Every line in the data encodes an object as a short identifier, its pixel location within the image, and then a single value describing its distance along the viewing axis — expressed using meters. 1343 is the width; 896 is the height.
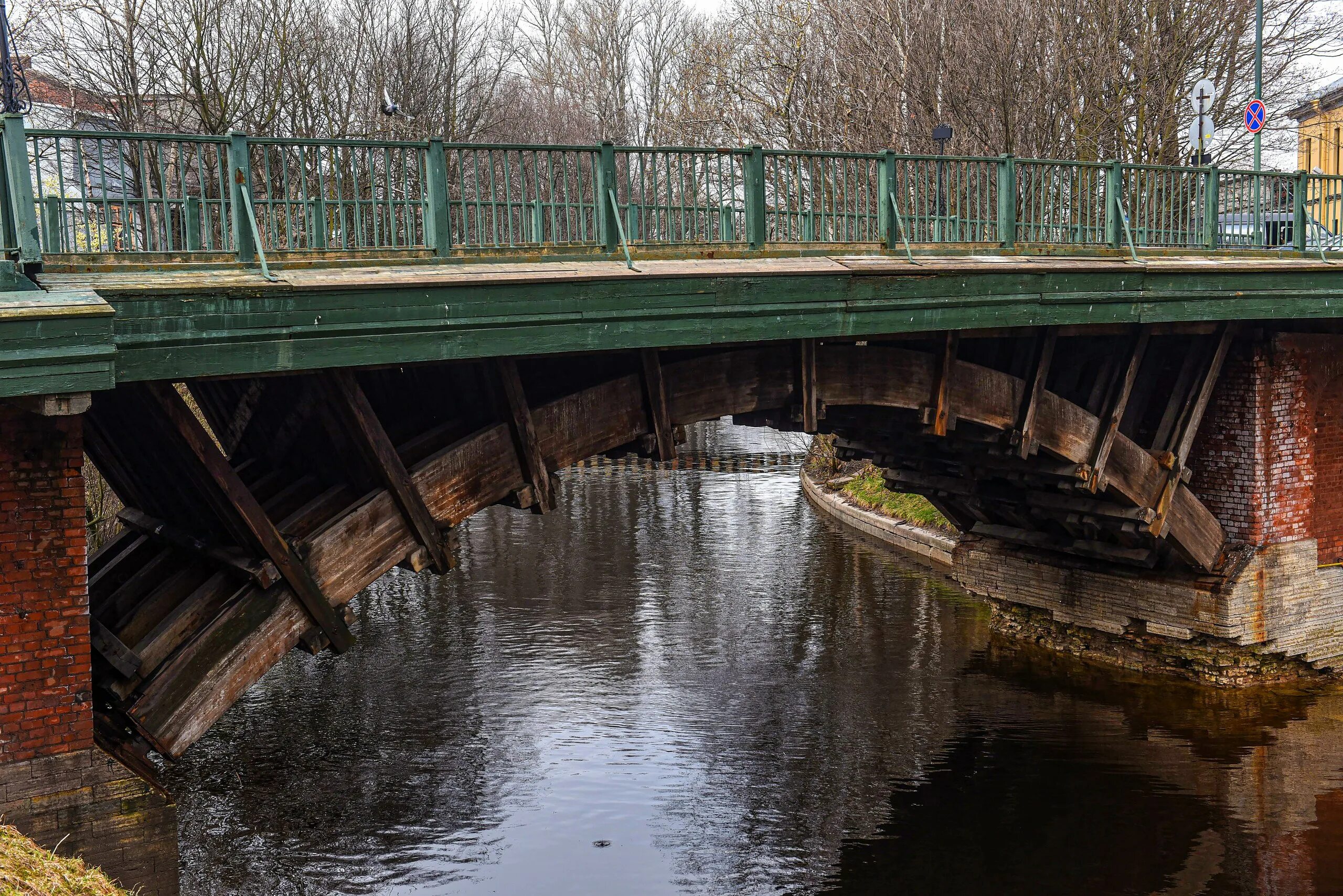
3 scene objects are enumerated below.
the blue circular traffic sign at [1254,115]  15.69
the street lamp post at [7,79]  9.29
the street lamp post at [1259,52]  15.82
